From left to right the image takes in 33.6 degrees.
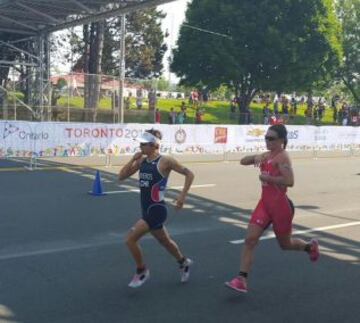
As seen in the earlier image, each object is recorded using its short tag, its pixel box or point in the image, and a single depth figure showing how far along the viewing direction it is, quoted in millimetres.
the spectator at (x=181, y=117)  33844
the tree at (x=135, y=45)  46969
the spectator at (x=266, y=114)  36656
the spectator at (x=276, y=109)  40262
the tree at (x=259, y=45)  39750
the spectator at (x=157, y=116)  30344
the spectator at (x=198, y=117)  34912
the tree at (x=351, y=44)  56562
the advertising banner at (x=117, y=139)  16562
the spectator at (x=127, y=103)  31906
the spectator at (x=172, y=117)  33719
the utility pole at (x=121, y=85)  26300
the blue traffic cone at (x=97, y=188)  12266
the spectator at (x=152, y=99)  29478
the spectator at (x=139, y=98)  30555
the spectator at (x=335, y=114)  46425
